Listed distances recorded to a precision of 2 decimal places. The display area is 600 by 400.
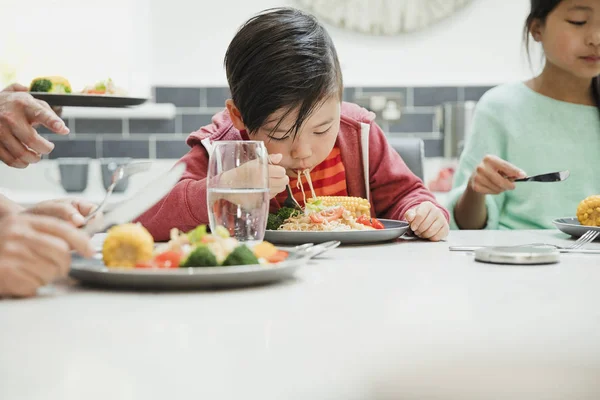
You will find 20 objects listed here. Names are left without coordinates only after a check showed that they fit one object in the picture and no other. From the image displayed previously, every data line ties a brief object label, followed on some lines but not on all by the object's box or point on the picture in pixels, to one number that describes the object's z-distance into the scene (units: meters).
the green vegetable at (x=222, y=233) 0.90
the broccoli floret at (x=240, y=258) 0.82
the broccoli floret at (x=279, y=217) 1.38
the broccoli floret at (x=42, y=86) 2.26
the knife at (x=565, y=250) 1.19
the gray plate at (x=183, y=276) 0.77
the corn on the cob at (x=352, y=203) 1.45
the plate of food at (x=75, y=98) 2.04
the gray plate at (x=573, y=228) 1.36
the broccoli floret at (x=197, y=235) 0.86
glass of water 1.12
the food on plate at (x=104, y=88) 2.50
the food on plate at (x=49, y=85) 2.26
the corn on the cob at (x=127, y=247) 0.83
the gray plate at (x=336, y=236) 1.24
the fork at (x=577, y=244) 1.21
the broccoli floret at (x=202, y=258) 0.81
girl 2.00
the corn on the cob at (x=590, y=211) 1.42
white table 0.56
